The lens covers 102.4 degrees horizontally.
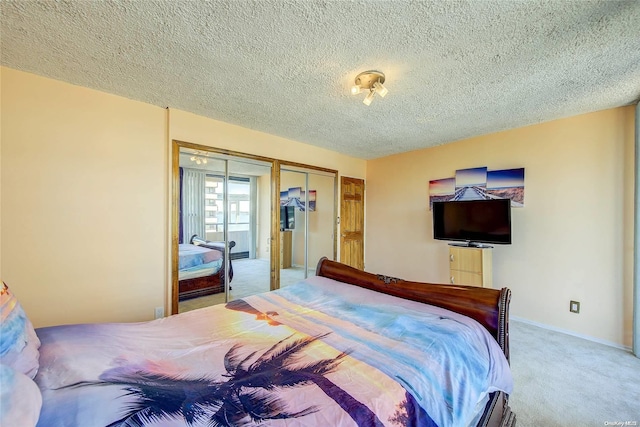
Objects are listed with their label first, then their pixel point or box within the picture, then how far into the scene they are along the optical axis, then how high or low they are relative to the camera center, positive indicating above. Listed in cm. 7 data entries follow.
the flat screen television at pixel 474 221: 314 -9
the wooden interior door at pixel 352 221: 474 -13
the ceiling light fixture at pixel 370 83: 202 +107
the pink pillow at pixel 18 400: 65 -50
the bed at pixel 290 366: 88 -68
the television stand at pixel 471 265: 323 -66
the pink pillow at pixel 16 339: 92 -49
